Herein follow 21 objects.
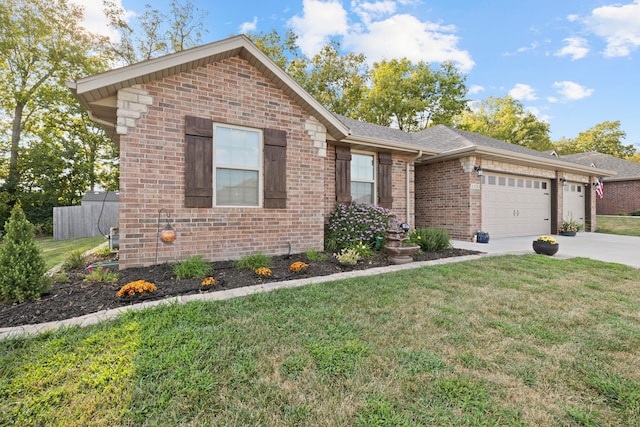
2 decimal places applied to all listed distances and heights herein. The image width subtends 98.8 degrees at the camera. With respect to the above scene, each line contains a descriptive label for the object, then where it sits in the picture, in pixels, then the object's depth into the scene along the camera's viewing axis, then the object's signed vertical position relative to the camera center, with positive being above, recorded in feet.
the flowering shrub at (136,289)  10.91 -3.19
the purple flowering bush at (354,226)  20.63 -1.23
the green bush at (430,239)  21.90 -2.36
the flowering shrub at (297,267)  15.05 -3.12
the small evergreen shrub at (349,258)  16.87 -2.98
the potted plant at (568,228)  35.73 -2.45
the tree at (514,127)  82.07 +25.28
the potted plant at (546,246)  21.04 -2.85
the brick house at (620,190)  58.23 +4.26
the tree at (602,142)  106.52 +26.59
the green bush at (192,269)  13.50 -2.95
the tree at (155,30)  50.96 +34.65
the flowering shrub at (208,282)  12.30 -3.25
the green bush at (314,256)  17.48 -2.96
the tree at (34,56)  47.44 +28.65
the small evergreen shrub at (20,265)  10.07 -2.04
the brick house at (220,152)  14.58 +3.68
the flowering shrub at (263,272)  14.10 -3.18
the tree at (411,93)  66.39 +28.88
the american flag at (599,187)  42.37 +3.50
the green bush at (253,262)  15.38 -2.93
